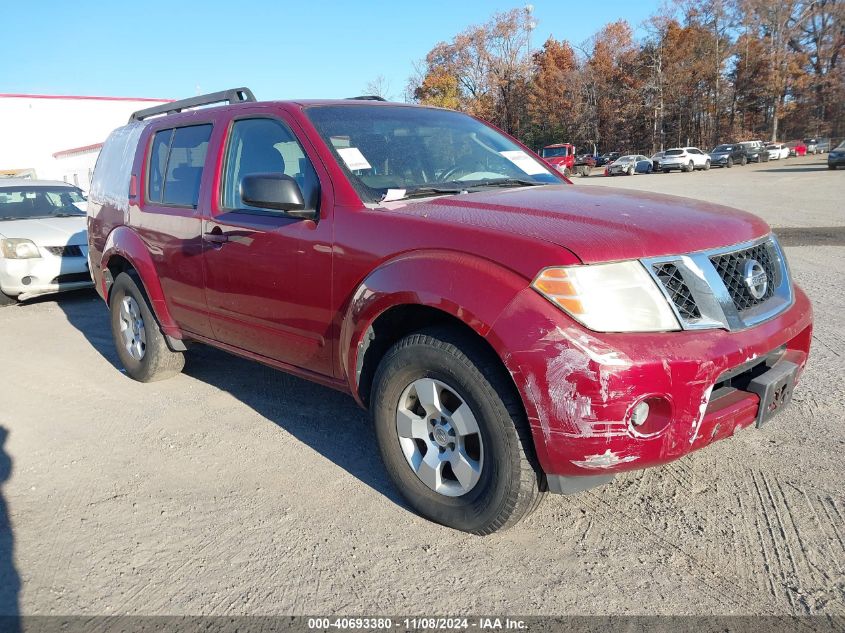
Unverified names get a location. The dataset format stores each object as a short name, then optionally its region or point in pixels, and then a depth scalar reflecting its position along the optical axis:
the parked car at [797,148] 54.12
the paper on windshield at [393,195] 3.17
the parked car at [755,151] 45.56
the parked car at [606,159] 56.51
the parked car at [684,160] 42.41
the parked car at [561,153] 42.90
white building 37.97
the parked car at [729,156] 45.22
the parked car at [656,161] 44.75
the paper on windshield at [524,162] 3.98
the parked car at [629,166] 44.39
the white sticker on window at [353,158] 3.29
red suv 2.34
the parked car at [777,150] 47.67
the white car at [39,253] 8.10
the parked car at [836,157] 31.16
